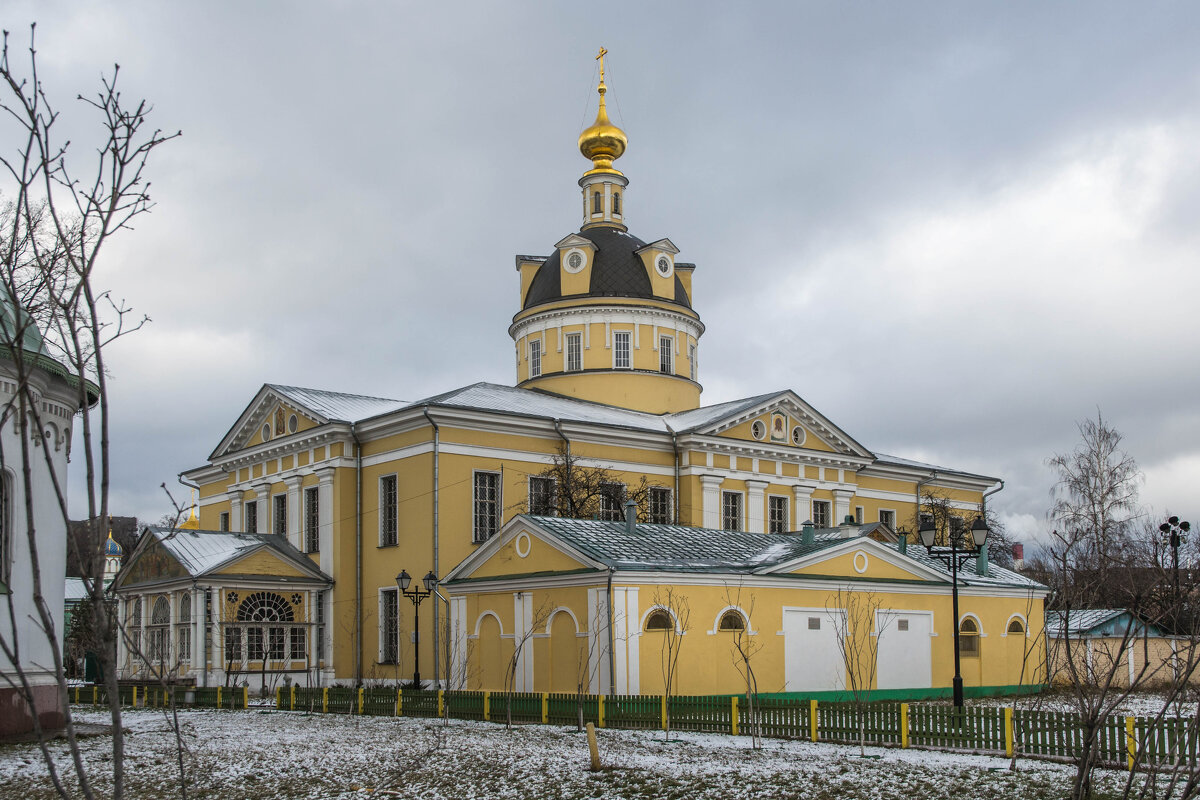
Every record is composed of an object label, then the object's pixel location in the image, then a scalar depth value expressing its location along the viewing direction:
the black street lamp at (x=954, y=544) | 21.89
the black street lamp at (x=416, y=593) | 27.91
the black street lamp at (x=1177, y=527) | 20.96
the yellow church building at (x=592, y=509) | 24.50
